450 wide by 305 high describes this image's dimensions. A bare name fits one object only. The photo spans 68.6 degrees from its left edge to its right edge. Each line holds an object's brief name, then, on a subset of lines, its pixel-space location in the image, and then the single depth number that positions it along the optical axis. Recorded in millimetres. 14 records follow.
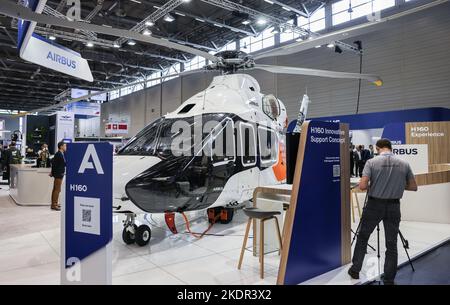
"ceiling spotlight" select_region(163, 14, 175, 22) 10812
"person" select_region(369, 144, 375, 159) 10955
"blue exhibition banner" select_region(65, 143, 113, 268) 2006
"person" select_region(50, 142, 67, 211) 6902
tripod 3218
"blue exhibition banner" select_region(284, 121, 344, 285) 3039
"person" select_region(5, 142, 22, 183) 11422
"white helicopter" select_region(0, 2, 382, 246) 3787
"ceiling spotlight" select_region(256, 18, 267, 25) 11253
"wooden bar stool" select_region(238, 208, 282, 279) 3297
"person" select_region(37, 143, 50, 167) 8979
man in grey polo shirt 3012
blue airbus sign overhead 4113
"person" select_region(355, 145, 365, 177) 11047
